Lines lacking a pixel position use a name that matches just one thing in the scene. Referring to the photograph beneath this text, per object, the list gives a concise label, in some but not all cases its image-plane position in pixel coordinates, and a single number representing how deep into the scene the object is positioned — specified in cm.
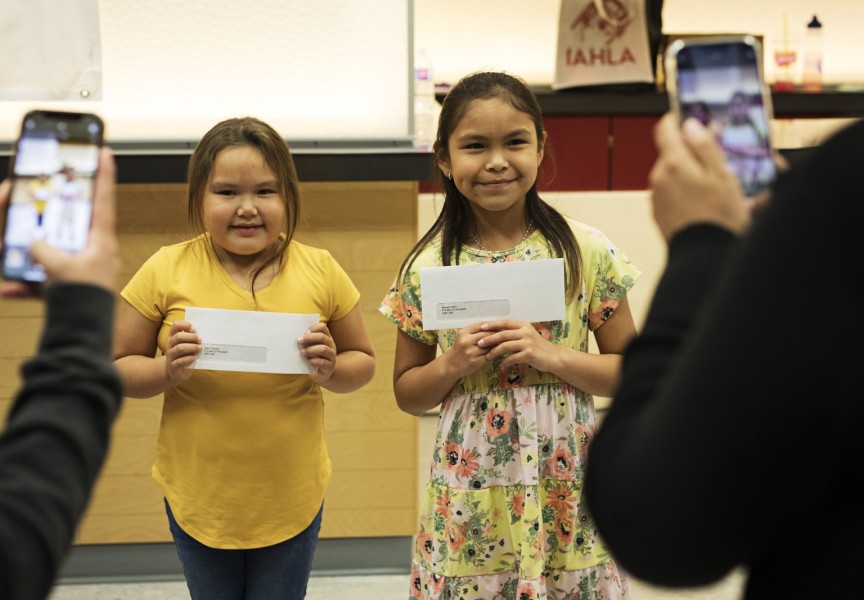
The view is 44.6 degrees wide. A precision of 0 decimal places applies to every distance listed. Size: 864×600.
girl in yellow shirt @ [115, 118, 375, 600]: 202
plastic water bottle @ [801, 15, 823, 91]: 524
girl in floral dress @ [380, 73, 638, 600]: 194
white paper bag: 446
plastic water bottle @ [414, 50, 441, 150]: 356
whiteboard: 282
